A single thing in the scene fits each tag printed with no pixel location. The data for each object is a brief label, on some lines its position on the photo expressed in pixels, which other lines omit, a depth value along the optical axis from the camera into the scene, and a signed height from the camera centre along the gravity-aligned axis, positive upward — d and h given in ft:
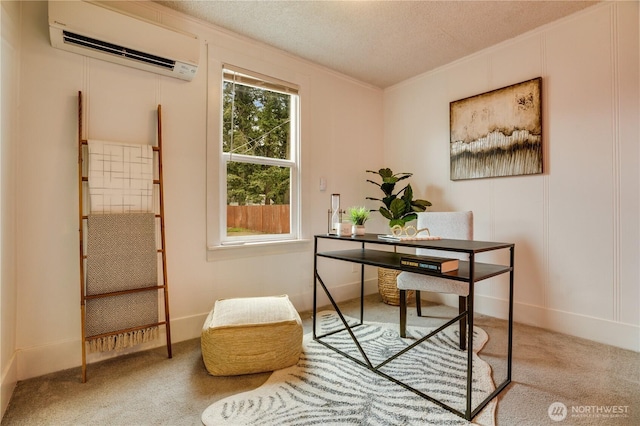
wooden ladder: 6.15 -0.76
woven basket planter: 10.35 -2.62
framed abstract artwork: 8.61 +2.40
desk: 4.66 -1.02
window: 8.84 +1.67
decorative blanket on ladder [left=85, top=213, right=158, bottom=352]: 6.38 -1.36
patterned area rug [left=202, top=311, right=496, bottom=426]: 4.78 -3.20
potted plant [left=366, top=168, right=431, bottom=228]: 10.36 +0.23
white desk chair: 6.67 -1.18
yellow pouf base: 6.00 -2.57
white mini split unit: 6.03 +3.73
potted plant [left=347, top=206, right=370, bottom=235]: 7.29 -0.19
